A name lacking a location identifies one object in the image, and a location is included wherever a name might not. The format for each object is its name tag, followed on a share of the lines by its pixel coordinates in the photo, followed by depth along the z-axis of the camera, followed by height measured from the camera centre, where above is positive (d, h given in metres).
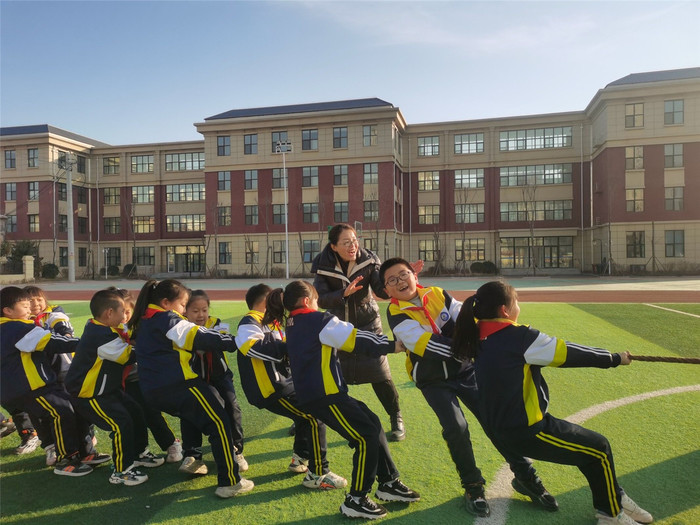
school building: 33.69 +5.15
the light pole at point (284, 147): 35.33 +7.61
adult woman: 4.15 -0.38
